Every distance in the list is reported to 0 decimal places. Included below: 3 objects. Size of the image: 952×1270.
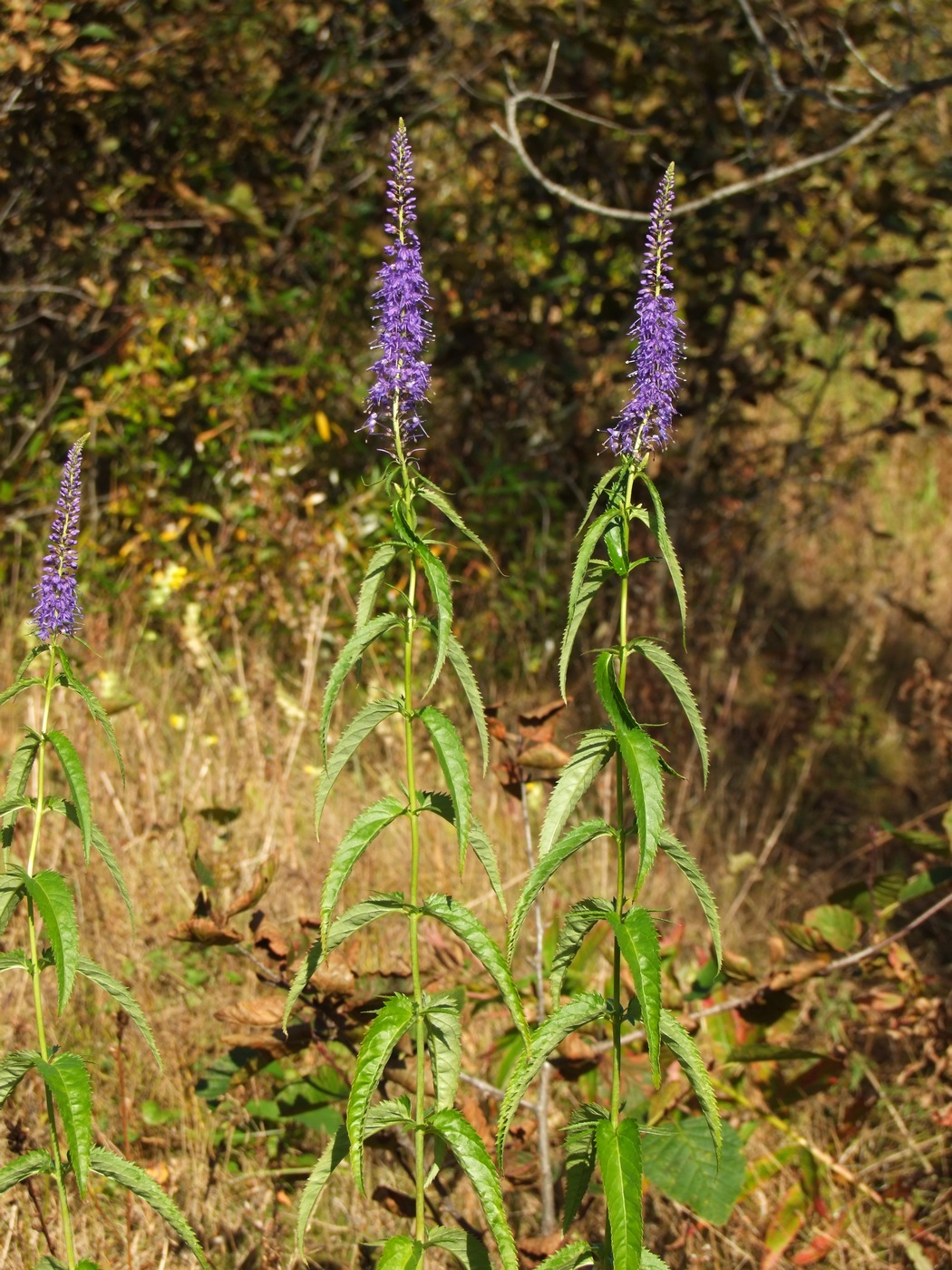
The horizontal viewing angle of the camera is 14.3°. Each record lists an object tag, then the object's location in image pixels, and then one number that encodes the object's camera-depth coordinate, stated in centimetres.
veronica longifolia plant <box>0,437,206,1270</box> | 212
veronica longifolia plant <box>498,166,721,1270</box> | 209
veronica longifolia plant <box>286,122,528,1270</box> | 213
